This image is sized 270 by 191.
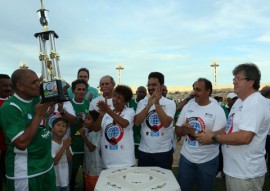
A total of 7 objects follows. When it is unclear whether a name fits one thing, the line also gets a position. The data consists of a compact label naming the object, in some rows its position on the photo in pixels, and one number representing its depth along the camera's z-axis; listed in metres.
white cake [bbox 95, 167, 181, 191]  2.23
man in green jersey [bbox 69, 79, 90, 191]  4.65
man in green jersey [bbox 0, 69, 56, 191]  2.57
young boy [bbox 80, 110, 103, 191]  4.23
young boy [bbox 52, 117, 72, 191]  3.79
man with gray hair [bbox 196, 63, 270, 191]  2.77
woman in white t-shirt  3.57
